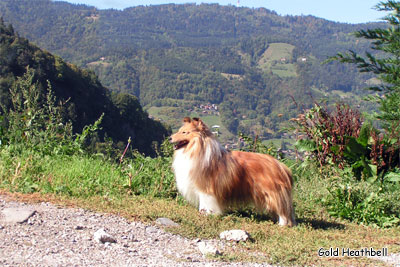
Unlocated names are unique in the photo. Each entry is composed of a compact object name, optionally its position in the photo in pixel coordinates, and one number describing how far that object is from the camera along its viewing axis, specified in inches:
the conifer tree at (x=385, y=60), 355.6
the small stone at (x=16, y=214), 183.2
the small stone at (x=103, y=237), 171.3
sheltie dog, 229.9
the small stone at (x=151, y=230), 193.8
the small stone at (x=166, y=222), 206.2
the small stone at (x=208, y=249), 172.0
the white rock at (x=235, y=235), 192.2
